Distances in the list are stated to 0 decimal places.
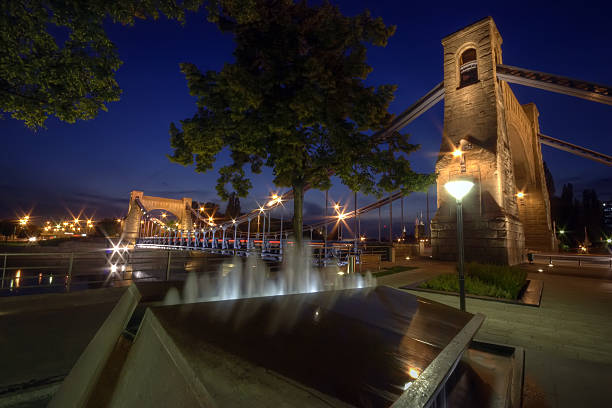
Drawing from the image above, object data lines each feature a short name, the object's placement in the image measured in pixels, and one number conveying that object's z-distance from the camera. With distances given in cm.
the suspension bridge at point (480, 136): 1634
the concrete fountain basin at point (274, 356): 111
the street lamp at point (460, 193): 550
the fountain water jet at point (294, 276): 779
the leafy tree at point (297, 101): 785
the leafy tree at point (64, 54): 612
